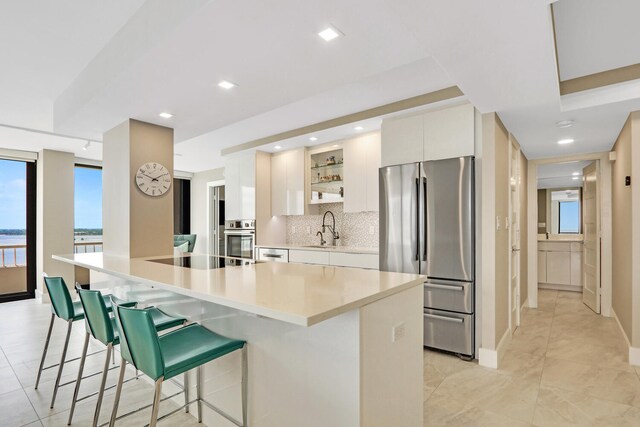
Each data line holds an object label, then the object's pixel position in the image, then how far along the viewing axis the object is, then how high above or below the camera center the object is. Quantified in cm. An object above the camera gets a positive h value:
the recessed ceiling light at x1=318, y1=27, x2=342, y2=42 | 169 +93
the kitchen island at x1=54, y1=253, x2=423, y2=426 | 135 -61
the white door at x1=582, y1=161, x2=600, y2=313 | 441 -37
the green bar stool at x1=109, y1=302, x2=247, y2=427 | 144 -68
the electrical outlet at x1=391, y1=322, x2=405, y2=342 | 156 -57
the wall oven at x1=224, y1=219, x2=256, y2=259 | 506 -38
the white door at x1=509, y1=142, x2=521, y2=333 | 358 -28
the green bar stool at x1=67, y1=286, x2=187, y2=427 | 191 -69
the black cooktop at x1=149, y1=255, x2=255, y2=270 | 238 -38
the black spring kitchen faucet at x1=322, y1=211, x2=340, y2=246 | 475 -22
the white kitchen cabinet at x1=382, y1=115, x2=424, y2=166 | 333 +74
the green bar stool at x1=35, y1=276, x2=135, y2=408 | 238 -65
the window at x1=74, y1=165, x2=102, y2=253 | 612 +9
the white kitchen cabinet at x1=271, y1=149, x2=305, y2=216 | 480 +46
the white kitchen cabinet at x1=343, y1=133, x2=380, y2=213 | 403 +50
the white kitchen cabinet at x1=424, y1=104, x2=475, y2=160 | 304 +75
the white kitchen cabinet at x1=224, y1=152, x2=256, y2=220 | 508 +44
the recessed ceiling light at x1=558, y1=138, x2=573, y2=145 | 375 +80
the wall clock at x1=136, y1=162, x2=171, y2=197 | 322 +35
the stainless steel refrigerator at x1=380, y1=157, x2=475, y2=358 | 300 -26
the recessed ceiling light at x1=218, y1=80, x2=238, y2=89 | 232 +92
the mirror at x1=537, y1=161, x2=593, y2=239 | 679 +13
